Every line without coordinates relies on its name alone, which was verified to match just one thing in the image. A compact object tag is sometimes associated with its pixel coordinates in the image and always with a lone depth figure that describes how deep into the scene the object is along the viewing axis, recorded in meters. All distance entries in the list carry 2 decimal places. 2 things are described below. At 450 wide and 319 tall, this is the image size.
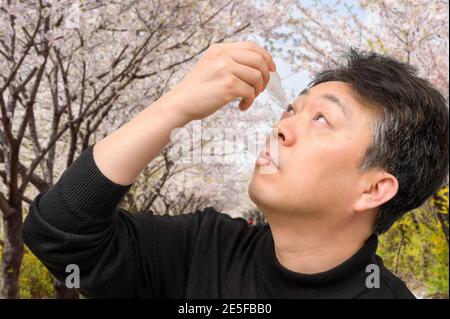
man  0.77
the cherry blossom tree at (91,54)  1.66
